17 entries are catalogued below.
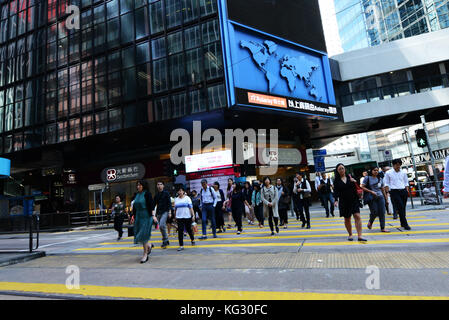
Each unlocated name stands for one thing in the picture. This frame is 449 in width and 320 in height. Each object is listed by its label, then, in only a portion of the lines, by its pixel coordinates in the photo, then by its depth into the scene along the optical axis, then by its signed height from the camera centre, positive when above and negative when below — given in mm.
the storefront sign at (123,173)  22891 +3063
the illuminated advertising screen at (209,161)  19541 +2879
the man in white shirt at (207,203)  8453 -137
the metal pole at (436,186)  10684 -438
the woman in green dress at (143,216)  6051 -260
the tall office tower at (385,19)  40188 +32380
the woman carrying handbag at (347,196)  5965 -268
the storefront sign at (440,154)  23228 +1965
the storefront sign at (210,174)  19469 +1894
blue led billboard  17000 +8619
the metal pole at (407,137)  13012 +2076
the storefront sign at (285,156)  21984 +3077
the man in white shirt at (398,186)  6902 -178
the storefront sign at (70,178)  25312 +3342
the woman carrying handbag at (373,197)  7000 -386
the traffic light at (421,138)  11341 +1734
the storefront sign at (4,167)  9373 +1893
